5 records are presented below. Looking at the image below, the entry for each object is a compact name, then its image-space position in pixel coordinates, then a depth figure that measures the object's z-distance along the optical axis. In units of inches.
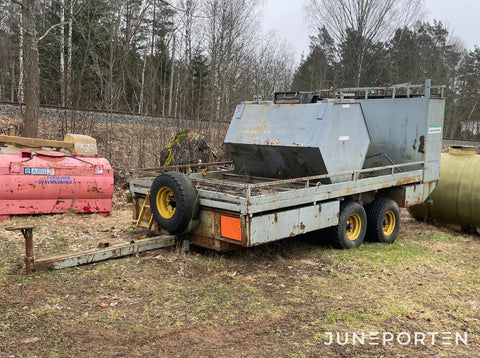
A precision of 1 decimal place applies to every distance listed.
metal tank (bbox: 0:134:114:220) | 320.8
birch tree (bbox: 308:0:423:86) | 943.7
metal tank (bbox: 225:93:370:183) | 271.1
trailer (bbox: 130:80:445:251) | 233.9
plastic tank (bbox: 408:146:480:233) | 381.7
